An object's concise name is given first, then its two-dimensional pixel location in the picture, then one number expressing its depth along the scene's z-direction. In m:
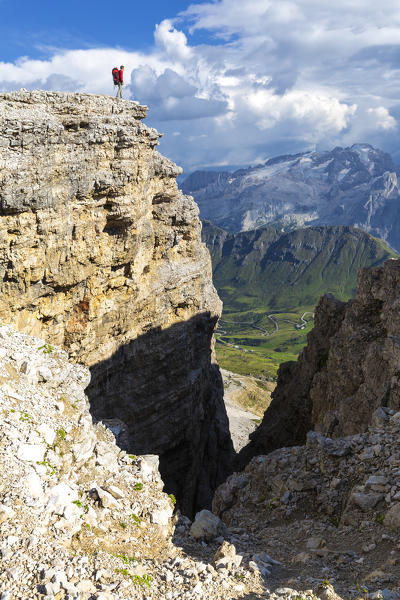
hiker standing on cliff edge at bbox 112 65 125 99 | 54.34
